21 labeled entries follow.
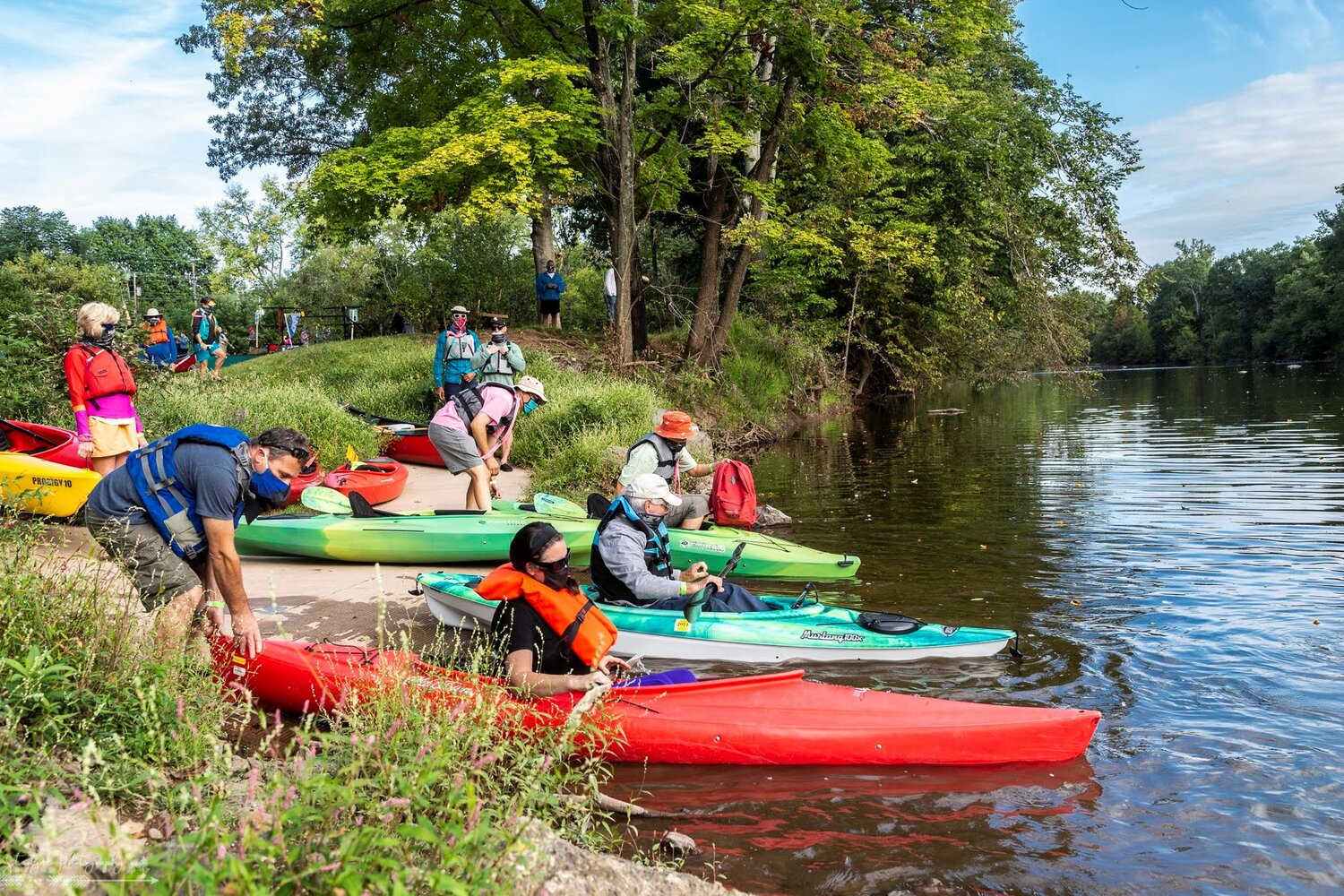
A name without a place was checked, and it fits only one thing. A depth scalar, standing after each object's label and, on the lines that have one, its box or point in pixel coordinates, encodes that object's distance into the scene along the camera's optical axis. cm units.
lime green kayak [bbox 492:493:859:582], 988
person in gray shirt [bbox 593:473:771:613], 719
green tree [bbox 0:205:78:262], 6731
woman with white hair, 773
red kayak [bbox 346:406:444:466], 1545
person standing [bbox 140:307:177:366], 1402
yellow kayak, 866
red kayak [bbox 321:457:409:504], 1188
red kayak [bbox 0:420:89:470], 976
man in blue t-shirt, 502
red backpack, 1080
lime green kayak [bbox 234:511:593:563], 958
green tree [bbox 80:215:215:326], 5969
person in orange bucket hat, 938
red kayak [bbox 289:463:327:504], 1148
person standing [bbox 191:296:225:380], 1812
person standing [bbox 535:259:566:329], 2380
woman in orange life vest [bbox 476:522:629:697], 534
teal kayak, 713
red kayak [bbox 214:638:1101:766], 568
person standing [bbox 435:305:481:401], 1480
